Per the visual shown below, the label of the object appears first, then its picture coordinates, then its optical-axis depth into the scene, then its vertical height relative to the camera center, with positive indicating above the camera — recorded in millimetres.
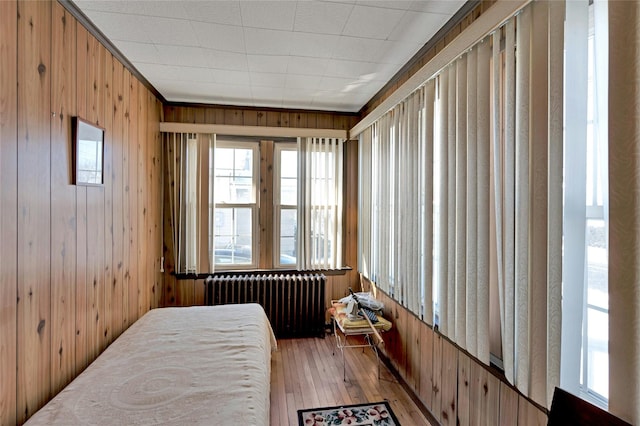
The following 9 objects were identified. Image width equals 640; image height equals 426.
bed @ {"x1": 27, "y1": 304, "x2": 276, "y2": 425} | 1411 -894
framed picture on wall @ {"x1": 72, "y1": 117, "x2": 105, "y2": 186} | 1881 +350
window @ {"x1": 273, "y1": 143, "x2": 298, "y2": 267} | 3791 +65
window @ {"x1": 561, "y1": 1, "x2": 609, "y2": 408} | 1141 -51
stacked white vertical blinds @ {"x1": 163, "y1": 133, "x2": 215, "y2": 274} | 3520 +115
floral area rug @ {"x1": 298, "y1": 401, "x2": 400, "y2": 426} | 2197 -1451
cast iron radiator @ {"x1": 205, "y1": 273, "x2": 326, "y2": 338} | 3480 -955
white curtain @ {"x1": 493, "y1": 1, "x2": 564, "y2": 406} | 1228 +27
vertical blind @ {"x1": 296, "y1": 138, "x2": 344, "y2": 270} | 3732 +78
